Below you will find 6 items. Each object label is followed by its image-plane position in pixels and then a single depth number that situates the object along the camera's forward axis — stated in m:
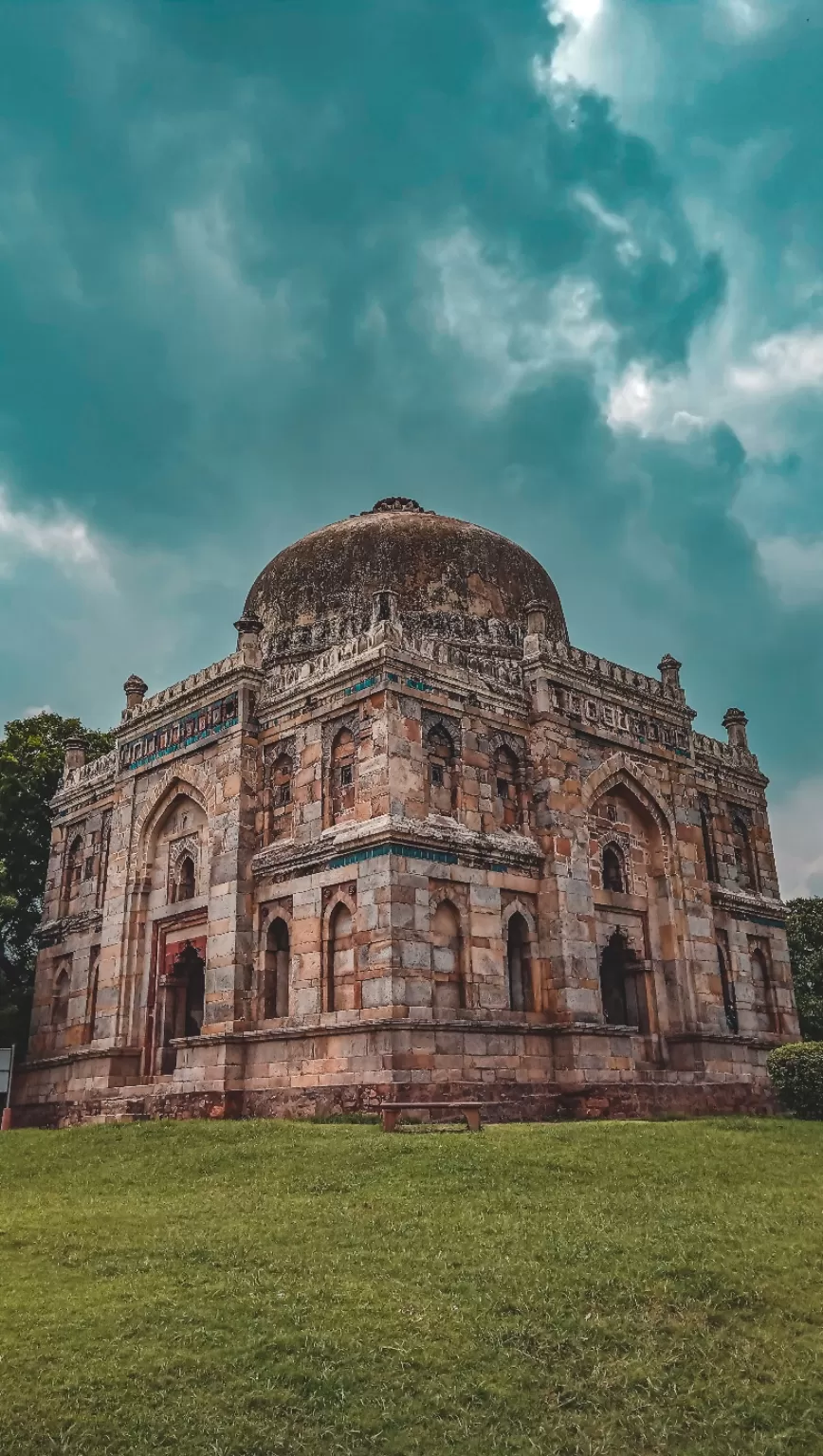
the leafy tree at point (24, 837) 27.00
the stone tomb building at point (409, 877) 16.81
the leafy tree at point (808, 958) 28.12
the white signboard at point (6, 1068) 17.97
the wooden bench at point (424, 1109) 14.13
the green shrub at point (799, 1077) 16.77
